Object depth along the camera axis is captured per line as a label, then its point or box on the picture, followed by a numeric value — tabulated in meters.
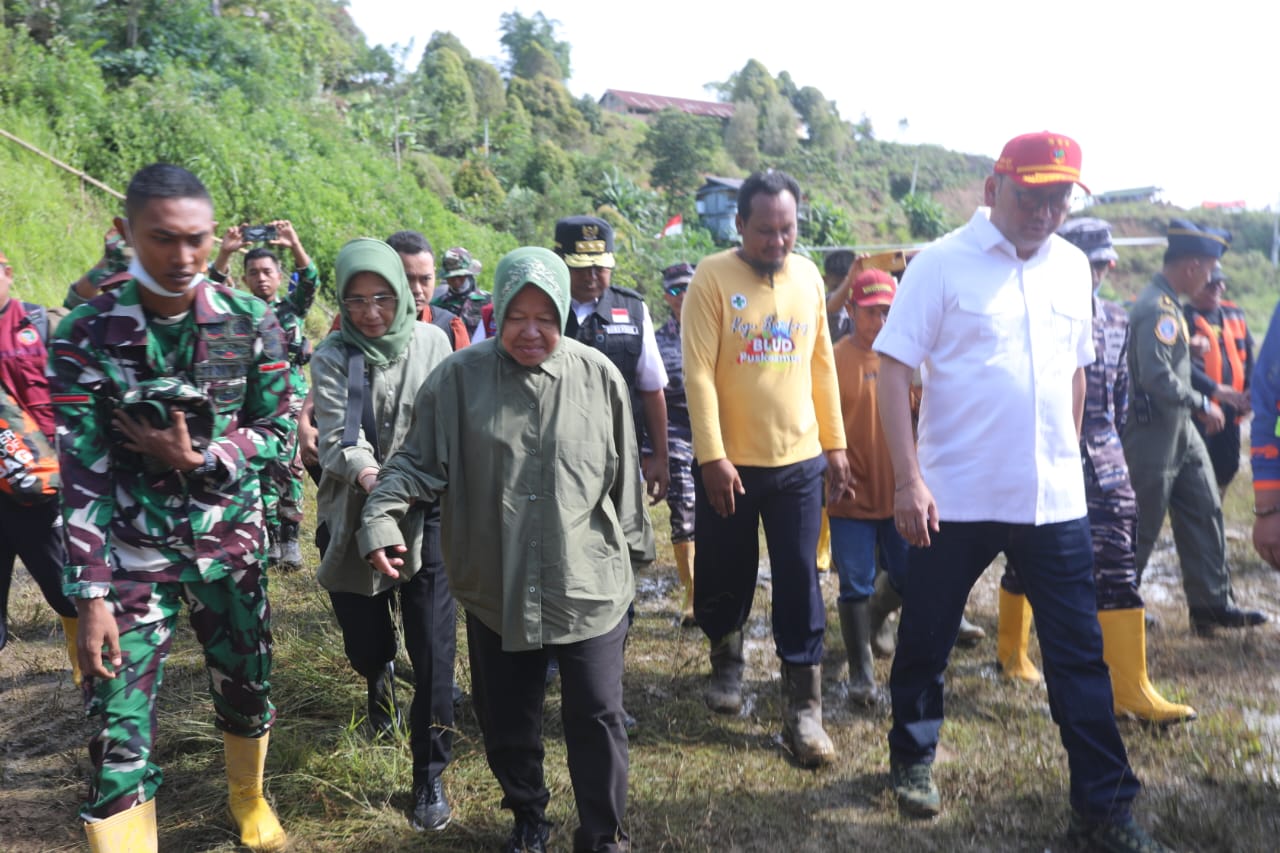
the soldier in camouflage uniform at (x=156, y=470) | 2.47
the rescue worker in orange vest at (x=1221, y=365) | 5.38
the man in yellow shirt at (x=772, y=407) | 3.62
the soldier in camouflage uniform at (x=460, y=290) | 6.79
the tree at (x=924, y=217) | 51.56
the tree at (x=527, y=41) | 57.91
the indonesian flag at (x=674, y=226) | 24.03
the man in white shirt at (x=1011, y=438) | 2.90
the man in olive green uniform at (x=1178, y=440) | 4.74
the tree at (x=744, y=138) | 57.22
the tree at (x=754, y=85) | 69.25
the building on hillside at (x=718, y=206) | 38.75
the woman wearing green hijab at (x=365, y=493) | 3.19
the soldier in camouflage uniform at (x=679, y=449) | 5.43
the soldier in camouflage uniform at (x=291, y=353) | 5.47
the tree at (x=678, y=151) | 40.44
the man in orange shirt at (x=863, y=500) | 4.23
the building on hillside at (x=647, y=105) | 70.81
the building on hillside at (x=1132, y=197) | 58.25
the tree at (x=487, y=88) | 41.19
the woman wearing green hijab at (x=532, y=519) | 2.66
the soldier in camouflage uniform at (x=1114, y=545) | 3.88
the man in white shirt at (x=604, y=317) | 4.25
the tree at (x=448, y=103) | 31.84
